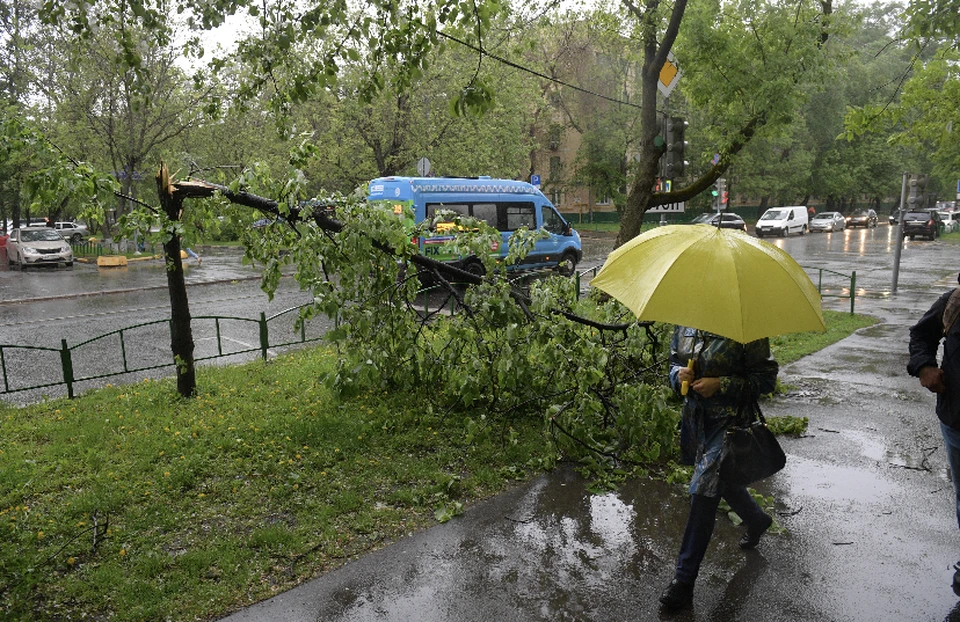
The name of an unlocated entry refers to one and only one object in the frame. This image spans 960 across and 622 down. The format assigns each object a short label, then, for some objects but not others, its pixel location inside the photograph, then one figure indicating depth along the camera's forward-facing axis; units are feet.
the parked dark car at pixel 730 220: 124.09
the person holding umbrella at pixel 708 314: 11.43
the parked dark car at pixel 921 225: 131.54
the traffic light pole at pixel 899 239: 55.72
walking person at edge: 12.61
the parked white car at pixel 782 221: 142.72
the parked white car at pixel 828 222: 159.12
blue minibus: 58.39
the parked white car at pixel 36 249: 83.66
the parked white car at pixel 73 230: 112.63
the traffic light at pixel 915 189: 56.29
